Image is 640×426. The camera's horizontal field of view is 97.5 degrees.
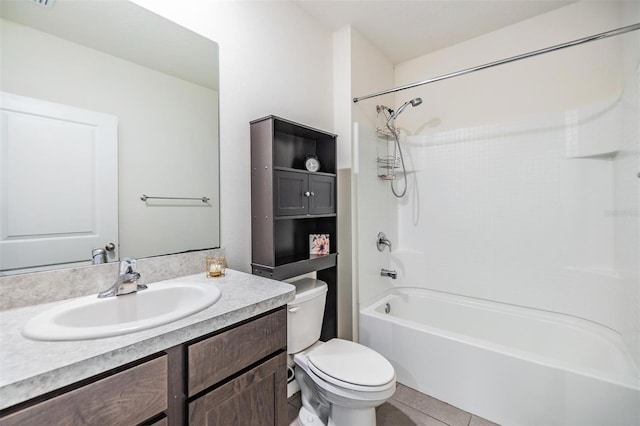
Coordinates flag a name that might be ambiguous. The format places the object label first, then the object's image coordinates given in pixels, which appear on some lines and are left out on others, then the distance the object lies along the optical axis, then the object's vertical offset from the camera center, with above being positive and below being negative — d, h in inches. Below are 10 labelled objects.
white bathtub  51.4 -34.1
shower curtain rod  50.2 +33.1
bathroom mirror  36.3 +12.6
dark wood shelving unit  58.5 +2.6
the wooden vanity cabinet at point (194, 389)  23.3 -17.8
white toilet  50.8 -30.4
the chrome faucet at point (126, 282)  39.9 -9.7
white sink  27.5 -11.6
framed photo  72.6 -8.1
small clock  71.1 +12.7
